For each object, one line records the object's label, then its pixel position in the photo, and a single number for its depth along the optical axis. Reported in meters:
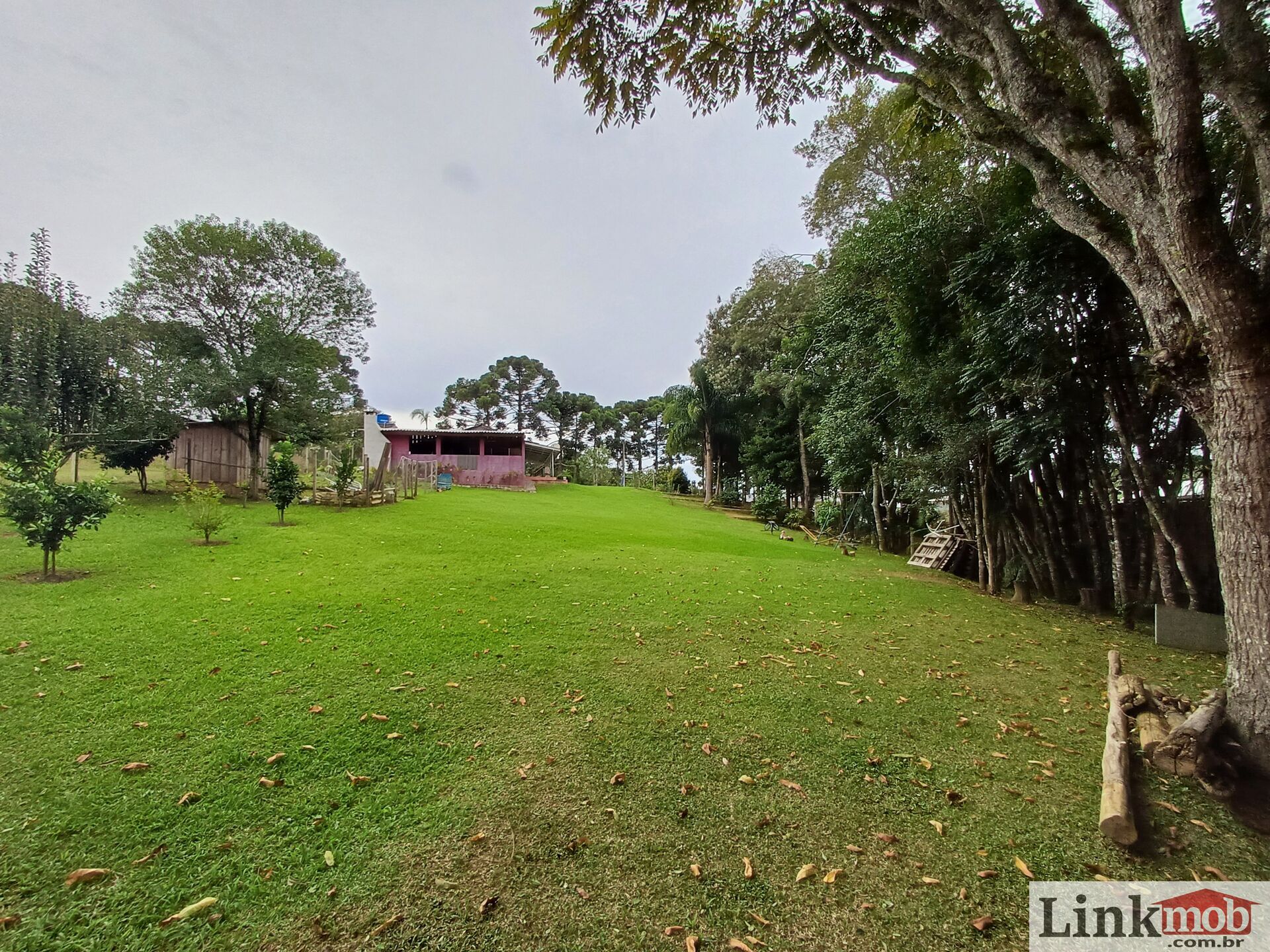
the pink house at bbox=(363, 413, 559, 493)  24.19
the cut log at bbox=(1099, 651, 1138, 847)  2.18
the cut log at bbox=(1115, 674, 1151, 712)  3.31
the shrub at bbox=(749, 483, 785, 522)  19.69
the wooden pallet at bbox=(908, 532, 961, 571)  10.57
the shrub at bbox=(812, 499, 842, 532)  16.84
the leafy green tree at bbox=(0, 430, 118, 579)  5.21
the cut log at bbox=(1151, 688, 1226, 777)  2.64
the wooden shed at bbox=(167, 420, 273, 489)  15.62
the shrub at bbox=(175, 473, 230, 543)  7.79
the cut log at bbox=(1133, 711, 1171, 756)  2.85
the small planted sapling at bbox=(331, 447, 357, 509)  13.11
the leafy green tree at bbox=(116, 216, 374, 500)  13.76
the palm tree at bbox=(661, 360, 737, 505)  25.39
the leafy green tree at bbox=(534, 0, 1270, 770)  2.75
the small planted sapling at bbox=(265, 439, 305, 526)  10.15
